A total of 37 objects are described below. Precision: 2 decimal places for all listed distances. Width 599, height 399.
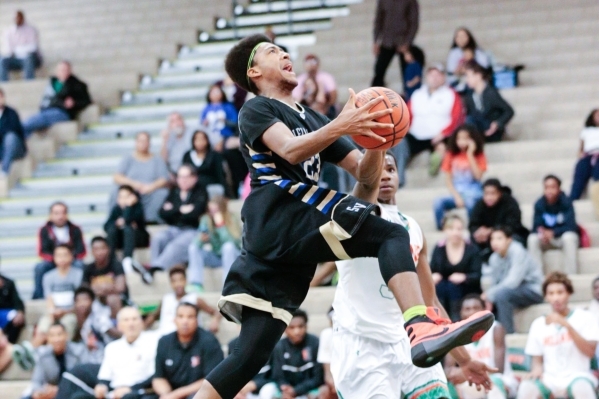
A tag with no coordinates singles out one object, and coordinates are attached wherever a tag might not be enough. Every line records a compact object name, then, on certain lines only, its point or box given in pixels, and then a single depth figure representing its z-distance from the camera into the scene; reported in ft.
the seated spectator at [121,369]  32.01
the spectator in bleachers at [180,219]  38.32
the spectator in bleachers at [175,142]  43.09
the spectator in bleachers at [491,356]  28.60
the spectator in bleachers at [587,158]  35.81
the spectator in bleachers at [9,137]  45.98
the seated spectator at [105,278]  35.70
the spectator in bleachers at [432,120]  39.32
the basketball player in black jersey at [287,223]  15.85
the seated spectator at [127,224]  39.52
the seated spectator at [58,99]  48.67
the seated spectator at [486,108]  39.37
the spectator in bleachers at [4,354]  36.24
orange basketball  16.11
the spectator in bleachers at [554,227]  33.55
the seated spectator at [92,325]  34.71
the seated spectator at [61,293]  35.78
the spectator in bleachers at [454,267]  31.89
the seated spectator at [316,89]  40.34
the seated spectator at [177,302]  34.45
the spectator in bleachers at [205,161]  40.16
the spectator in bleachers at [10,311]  37.47
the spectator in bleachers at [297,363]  30.55
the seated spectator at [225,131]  40.75
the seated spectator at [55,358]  33.88
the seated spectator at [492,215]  33.96
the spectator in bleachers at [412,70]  41.75
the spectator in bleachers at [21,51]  53.11
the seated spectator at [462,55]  41.91
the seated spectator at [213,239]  36.94
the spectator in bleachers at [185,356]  30.78
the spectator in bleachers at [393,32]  42.52
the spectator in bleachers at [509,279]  31.86
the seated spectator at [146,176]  41.68
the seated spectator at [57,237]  39.65
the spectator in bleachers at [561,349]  28.03
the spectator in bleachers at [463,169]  36.60
